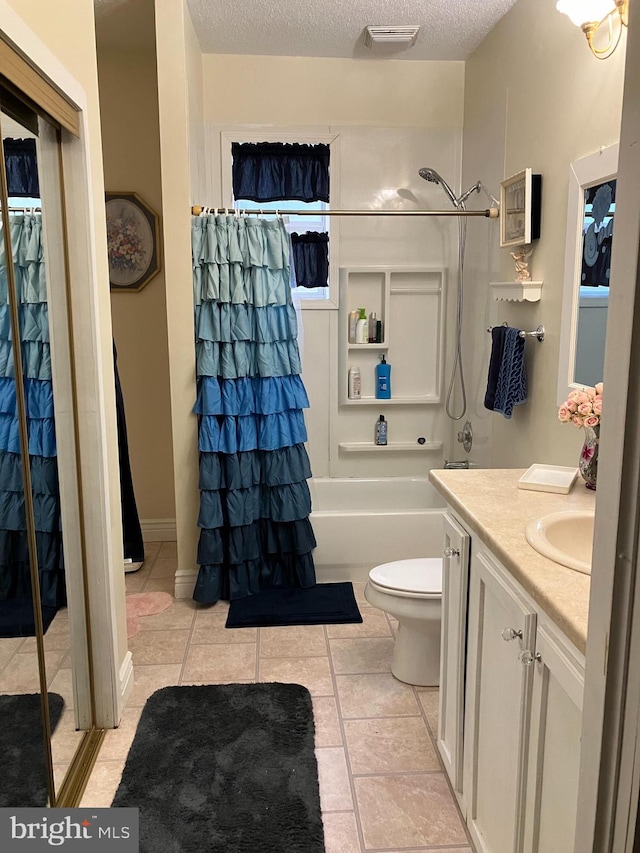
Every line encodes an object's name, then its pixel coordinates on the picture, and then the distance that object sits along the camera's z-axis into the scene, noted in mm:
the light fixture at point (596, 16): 2086
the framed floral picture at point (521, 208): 2809
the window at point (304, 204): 3879
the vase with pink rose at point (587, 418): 2053
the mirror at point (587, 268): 2264
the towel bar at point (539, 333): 2822
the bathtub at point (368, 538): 3557
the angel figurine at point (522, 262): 2920
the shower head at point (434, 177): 3697
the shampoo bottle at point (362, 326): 4059
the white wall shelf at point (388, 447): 4188
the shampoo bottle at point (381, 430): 4184
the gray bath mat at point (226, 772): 1928
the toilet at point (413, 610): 2545
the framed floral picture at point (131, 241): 3955
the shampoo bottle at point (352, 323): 4066
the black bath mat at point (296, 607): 3217
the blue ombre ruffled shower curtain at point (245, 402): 3197
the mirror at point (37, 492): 1628
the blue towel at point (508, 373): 2918
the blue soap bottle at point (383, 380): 4117
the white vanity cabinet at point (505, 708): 1256
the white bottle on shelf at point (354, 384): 4129
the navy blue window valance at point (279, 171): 3877
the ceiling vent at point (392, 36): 3396
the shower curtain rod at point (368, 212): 3223
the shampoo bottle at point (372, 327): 4090
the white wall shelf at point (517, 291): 2828
